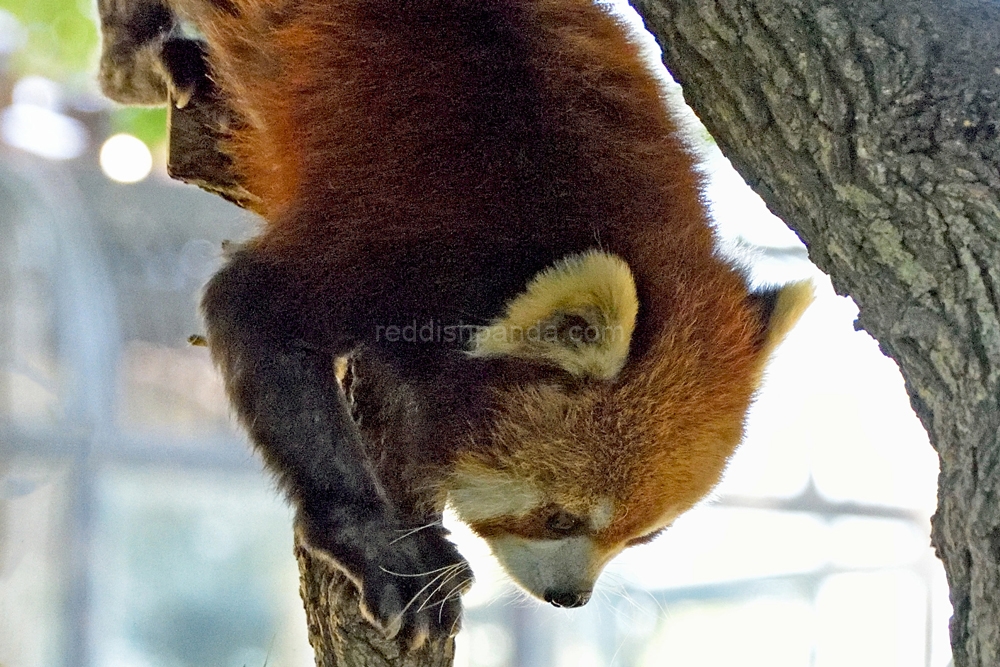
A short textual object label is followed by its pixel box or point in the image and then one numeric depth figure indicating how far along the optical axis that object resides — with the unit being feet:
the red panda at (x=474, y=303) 14.32
